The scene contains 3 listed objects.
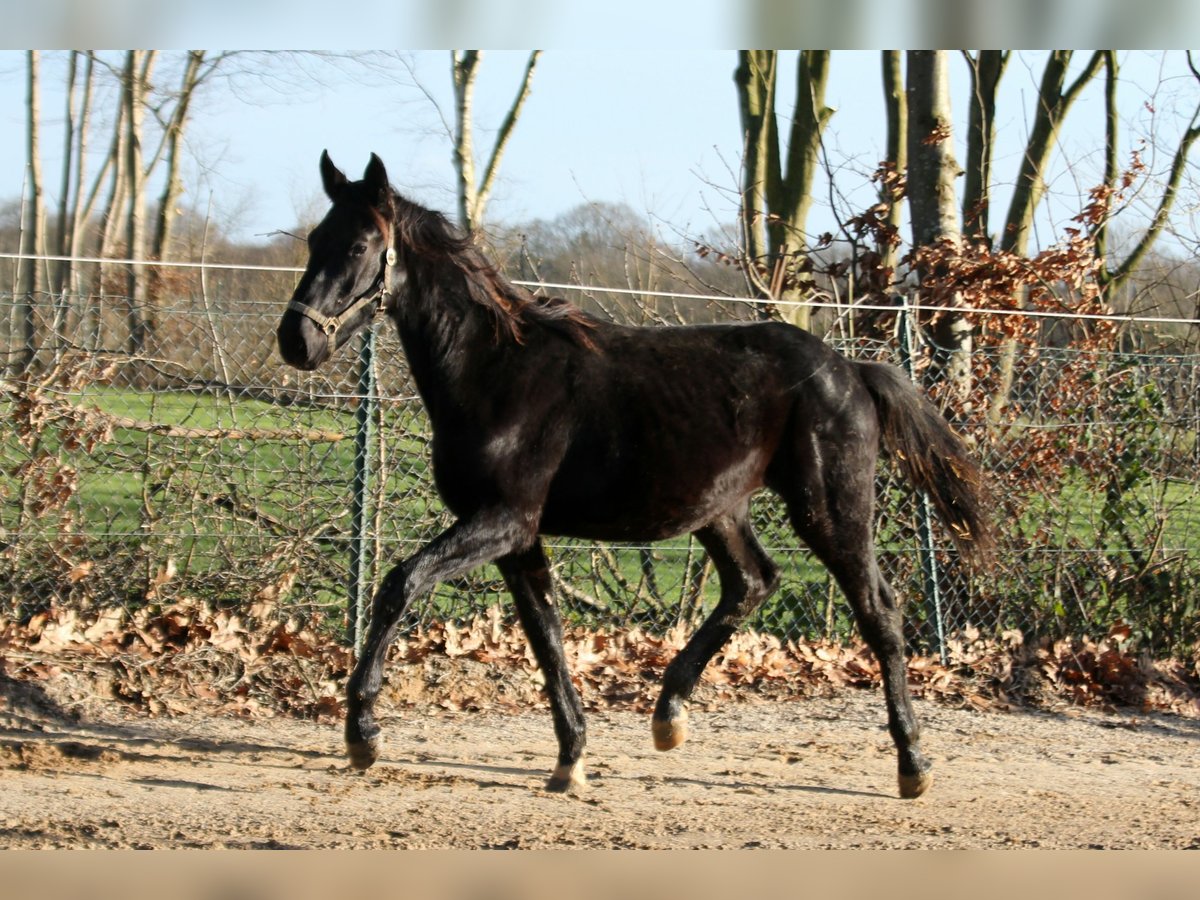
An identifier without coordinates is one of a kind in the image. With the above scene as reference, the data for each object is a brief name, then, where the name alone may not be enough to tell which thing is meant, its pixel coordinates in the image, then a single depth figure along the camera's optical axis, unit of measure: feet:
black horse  31.91
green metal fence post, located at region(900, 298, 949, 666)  52.49
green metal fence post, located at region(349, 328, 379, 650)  46.70
